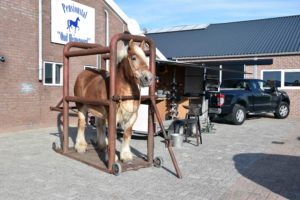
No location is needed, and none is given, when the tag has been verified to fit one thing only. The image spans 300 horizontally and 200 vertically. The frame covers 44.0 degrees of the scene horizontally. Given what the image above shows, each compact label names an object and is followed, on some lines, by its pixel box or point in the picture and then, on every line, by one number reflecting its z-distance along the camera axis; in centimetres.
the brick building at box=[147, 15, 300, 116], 1998
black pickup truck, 1416
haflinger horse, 677
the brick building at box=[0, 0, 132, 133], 1135
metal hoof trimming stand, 684
